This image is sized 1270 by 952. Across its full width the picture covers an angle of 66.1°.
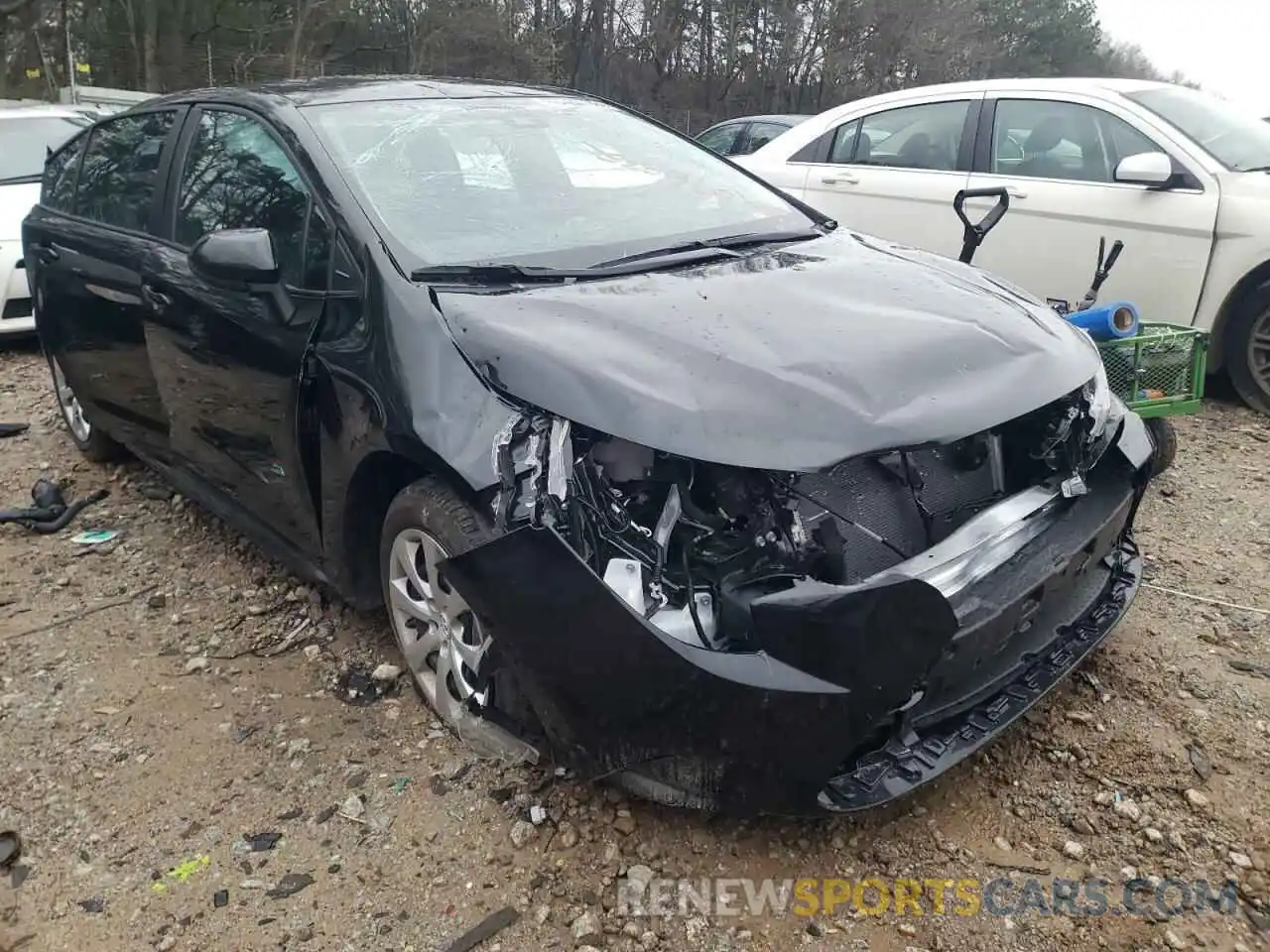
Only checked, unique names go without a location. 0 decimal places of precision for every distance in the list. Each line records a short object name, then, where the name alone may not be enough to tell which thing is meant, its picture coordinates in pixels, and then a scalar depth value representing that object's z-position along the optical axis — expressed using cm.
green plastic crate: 393
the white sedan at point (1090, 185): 472
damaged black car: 191
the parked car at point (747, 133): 1024
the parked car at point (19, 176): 634
